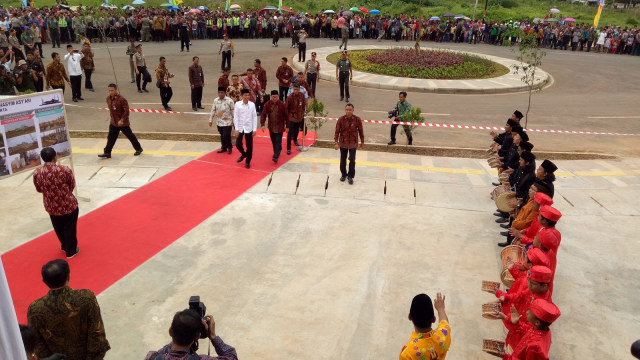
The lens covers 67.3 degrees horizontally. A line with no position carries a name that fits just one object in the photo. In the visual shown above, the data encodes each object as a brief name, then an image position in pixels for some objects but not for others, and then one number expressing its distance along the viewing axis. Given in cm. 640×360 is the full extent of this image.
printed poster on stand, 775
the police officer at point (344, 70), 1655
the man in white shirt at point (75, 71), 1557
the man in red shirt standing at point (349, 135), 981
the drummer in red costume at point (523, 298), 475
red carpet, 681
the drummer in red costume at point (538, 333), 432
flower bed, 2183
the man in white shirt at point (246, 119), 1031
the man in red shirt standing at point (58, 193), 665
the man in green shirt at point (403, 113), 1229
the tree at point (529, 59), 1348
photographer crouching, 344
